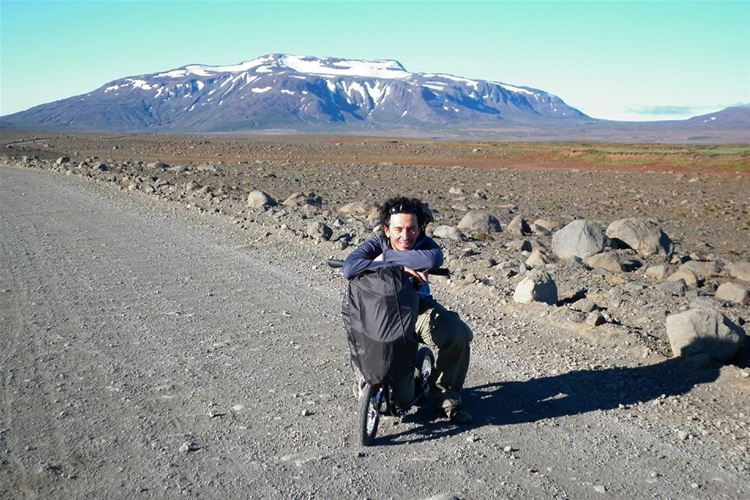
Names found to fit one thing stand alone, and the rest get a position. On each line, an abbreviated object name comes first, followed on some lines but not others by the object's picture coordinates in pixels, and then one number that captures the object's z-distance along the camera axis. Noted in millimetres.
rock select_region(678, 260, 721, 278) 12070
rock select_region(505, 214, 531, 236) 15867
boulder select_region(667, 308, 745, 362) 6398
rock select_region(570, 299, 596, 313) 7961
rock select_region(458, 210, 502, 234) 15773
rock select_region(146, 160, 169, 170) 32619
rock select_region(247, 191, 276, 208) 16522
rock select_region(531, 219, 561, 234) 16422
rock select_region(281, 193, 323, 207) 19000
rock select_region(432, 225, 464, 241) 13336
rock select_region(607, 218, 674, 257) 13664
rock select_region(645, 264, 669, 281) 11133
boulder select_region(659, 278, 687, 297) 9422
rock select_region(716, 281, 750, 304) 9695
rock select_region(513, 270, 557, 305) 8180
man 4961
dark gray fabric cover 4688
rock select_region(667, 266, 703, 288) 10895
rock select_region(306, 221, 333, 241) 12188
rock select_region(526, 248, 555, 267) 11094
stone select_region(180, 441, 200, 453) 4821
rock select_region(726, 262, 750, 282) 11938
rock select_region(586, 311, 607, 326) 7387
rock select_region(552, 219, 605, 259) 12547
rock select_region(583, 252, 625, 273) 11582
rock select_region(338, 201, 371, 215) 18109
